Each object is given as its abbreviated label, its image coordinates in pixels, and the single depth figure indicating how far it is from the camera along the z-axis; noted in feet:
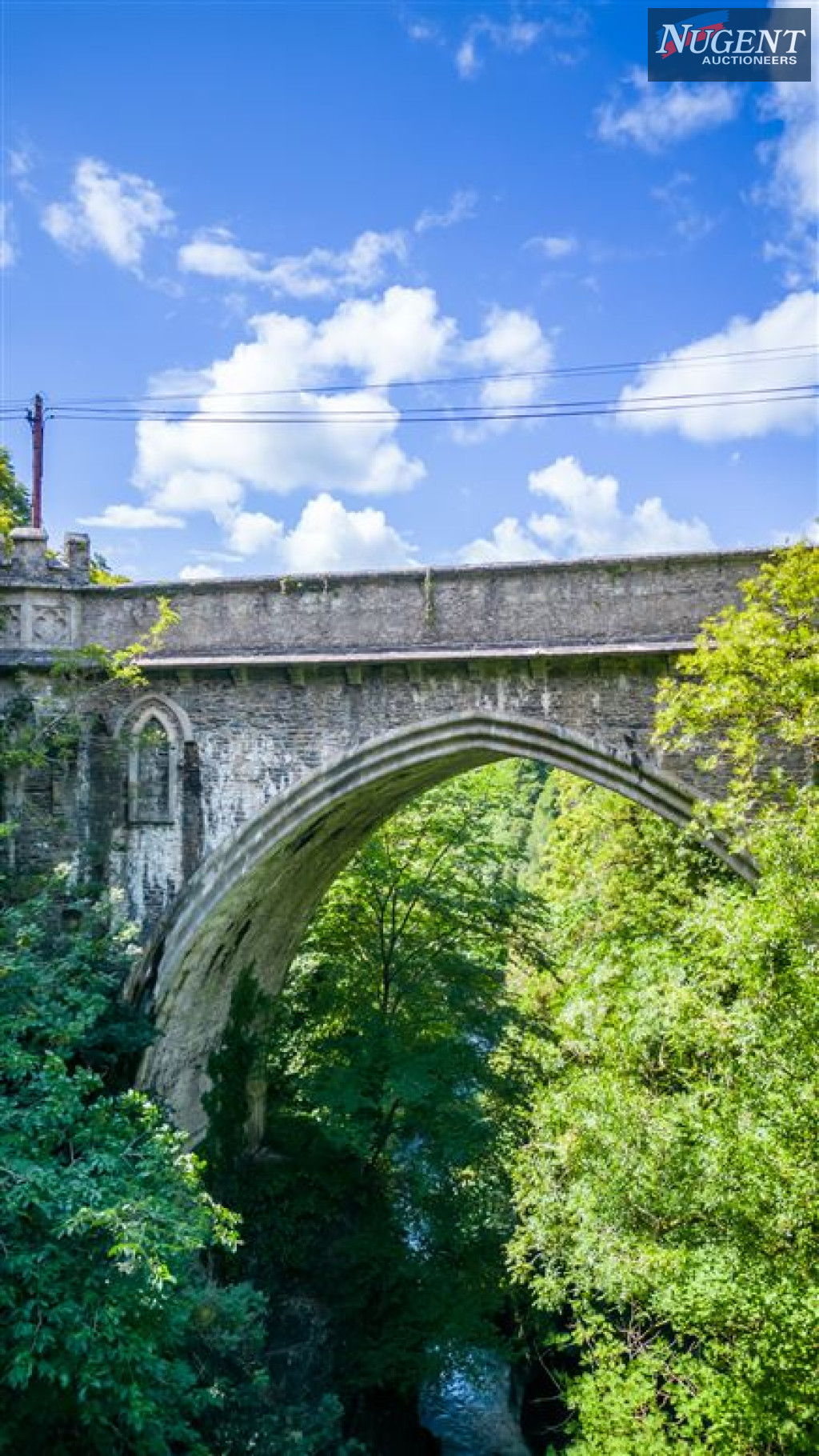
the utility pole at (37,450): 58.23
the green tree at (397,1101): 40.47
